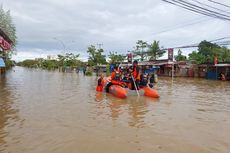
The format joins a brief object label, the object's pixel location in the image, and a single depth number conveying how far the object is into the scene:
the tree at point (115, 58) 39.59
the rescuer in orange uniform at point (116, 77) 9.04
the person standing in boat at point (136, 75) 8.72
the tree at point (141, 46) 35.69
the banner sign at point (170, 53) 21.21
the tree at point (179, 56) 36.69
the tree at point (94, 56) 37.43
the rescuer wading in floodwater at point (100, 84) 10.13
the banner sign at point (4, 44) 13.89
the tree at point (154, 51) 32.98
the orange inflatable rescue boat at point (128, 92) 8.14
